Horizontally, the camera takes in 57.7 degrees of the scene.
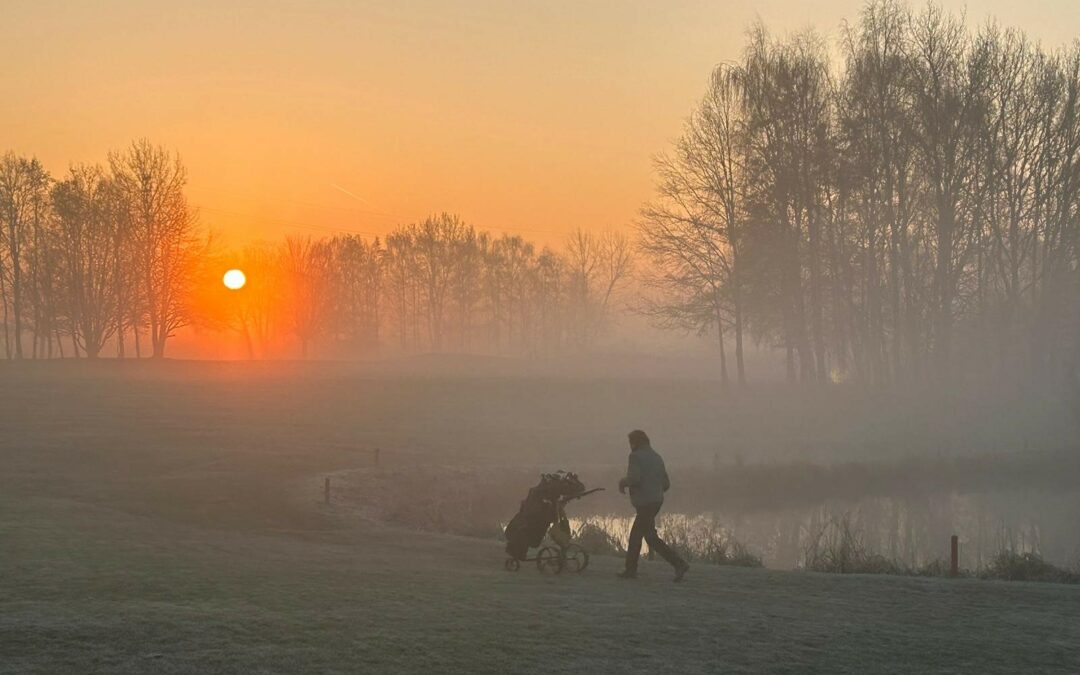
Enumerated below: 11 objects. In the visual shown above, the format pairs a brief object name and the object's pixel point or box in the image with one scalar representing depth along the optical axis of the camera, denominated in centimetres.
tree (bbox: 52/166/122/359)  6912
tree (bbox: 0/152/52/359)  7094
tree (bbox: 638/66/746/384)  5388
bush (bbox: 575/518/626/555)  2116
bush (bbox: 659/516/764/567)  1980
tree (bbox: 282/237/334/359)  10700
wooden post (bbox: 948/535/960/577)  1742
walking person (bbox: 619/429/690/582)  1465
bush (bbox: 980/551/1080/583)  1786
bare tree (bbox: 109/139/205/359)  6912
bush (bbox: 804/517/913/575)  1841
